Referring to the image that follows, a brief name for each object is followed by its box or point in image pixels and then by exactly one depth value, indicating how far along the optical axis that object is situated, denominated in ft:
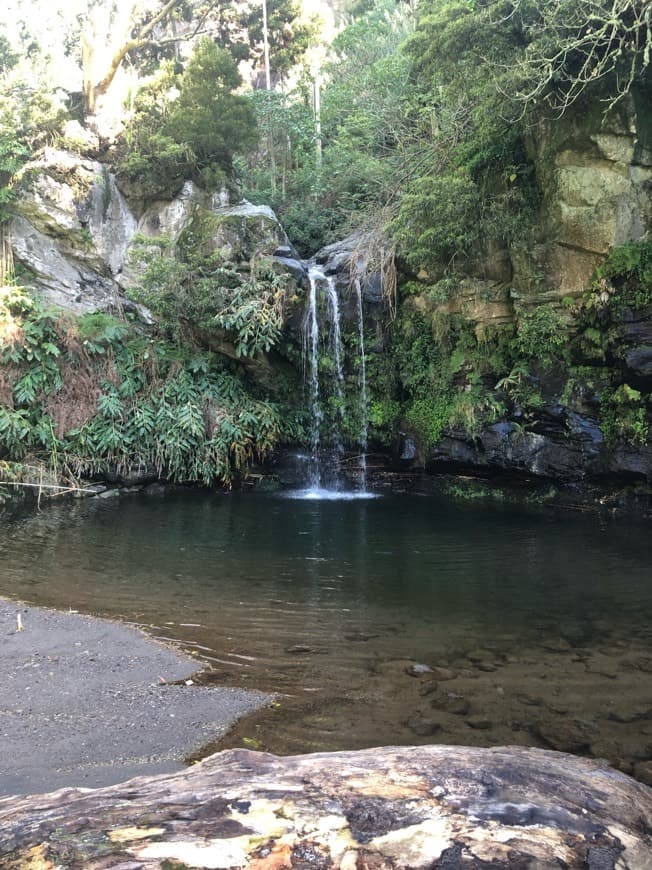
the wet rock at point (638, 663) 16.27
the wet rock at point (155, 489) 42.19
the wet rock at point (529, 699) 14.42
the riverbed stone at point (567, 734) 12.68
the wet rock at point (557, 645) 17.57
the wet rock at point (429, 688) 14.88
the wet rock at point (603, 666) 16.02
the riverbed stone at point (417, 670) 15.92
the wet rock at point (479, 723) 13.33
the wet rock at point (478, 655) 16.89
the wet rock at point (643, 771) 11.56
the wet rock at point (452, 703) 14.03
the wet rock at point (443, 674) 15.67
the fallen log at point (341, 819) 6.18
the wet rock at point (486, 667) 16.24
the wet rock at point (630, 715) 13.67
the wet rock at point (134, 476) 41.86
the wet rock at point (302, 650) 17.33
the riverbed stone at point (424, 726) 13.11
